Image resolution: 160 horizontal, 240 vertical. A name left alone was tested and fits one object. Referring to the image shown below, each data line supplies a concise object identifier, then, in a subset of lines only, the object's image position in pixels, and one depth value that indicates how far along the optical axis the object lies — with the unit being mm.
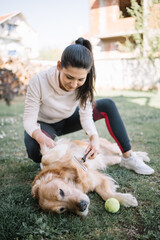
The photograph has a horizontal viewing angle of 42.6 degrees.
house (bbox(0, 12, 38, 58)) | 20250
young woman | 2064
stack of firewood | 8242
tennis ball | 1736
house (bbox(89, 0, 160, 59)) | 15641
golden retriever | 1730
